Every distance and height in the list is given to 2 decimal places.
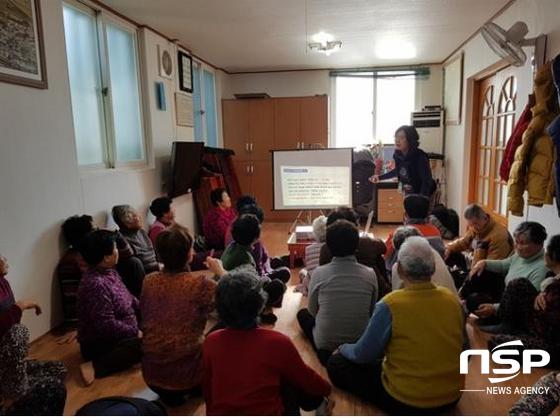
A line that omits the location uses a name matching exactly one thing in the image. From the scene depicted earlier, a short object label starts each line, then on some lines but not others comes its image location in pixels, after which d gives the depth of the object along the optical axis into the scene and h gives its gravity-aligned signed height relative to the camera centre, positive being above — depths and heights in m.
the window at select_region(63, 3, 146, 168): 3.35 +0.53
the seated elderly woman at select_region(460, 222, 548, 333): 2.39 -0.86
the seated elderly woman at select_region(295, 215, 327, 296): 2.95 -0.77
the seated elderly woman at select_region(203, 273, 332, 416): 1.31 -0.67
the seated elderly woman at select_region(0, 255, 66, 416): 1.77 -0.85
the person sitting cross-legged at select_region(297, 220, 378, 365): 2.07 -0.73
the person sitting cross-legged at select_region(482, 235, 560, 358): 2.17 -0.96
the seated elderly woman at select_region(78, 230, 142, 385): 2.27 -0.92
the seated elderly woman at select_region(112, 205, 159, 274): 3.35 -0.68
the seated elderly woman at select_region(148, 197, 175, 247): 3.86 -0.60
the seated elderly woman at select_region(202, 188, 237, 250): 4.45 -0.80
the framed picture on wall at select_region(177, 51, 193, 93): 5.05 +0.91
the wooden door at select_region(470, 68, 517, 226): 3.98 +0.01
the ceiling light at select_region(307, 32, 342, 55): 4.48 +1.07
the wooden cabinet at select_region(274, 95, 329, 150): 6.51 +0.33
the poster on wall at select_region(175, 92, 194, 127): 4.98 +0.45
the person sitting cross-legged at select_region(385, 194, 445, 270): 2.88 -0.61
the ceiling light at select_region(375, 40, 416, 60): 5.14 +1.18
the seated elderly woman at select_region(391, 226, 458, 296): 2.13 -0.70
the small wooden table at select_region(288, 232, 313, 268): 4.00 -0.99
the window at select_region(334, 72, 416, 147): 6.75 +0.56
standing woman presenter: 4.06 -0.23
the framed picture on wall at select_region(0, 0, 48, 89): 2.45 +0.65
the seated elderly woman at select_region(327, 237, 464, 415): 1.57 -0.75
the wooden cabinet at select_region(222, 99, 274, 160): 6.62 +0.28
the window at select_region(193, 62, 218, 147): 5.81 +0.59
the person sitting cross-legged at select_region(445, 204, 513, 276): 2.95 -0.70
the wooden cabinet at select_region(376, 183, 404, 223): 6.21 -0.93
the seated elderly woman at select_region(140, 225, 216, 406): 1.87 -0.75
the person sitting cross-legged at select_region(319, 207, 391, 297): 2.54 -0.68
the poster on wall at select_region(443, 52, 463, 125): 5.36 +0.68
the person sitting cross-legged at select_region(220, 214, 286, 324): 2.75 -0.65
